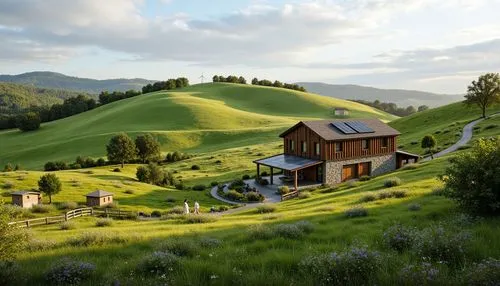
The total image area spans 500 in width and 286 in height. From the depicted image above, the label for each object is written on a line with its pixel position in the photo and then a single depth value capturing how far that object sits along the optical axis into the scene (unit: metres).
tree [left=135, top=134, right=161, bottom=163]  85.81
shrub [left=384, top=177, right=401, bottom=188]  34.22
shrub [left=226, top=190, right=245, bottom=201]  47.84
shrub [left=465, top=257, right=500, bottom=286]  8.08
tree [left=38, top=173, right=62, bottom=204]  43.28
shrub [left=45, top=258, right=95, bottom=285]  9.84
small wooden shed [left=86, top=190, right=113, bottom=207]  42.44
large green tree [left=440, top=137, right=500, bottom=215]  15.29
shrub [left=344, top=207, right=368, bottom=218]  19.17
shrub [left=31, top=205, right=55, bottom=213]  37.49
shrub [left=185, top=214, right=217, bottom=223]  25.88
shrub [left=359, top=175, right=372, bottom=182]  47.86
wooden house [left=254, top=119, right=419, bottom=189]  51.81
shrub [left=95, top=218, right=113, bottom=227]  25.86
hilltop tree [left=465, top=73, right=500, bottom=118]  80.31
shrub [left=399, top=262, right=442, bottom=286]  8.34
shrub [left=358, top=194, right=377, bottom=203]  25.89
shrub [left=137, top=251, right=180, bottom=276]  10.29
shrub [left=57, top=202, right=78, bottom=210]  40.28
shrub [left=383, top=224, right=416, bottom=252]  11.87
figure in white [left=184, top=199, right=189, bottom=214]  34.56
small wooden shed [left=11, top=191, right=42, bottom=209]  40.12
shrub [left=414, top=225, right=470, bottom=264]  10.34
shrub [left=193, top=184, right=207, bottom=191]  58.01
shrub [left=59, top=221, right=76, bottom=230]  24.66
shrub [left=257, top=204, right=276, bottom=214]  32.25
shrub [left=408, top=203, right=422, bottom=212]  18.88
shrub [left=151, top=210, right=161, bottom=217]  37.94
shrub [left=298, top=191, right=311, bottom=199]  43.28
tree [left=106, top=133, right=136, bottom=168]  78.38
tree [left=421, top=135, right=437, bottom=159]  58.38
